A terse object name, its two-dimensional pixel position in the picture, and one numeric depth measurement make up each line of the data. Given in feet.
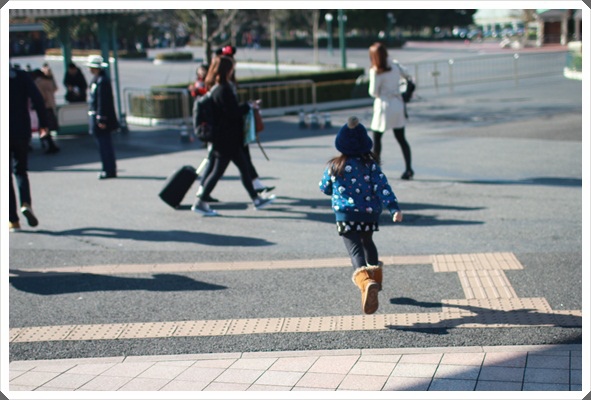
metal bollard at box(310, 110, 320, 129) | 61.52
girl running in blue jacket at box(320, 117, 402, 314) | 19.29
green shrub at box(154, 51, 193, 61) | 167.12
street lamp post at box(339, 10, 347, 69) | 102.80
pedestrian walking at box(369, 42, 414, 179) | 35.94
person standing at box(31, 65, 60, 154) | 51.37
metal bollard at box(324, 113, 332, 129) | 61.48
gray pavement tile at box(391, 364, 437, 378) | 15.90
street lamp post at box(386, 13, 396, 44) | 202.59
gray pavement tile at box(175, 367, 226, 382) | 16.25
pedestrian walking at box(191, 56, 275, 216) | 30.94
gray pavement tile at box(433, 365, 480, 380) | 15.65
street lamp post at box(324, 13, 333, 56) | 172.91
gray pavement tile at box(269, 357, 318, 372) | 16.62
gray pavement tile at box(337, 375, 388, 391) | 15.48
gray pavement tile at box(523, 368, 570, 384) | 15.26
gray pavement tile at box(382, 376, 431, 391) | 15.25
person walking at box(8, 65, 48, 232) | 28.66
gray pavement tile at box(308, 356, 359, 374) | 16.42
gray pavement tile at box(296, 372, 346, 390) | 15.66
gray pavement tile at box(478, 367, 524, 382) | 15.46
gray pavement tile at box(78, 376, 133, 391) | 15.99
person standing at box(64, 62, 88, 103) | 57.52
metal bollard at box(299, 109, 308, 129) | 62.08
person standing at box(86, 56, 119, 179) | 38.58
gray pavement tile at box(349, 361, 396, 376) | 16.17
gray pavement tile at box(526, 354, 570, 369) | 16.11
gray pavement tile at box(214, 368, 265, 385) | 16.08
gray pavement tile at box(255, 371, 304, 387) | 15.88
